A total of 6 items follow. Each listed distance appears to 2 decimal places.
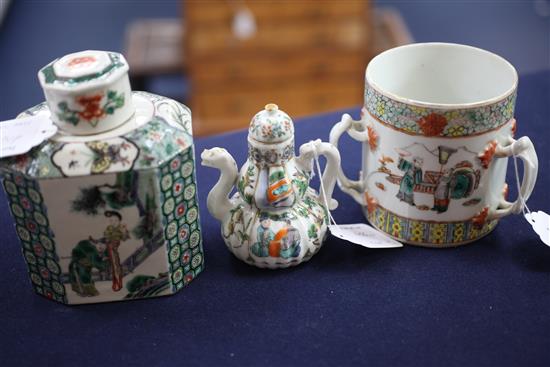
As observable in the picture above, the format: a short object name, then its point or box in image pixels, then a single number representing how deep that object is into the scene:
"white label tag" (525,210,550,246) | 0.84
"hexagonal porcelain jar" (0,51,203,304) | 0.71
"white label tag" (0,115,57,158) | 0.72
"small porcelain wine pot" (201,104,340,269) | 0.78
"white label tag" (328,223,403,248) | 0.85
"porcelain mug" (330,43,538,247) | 0.78
